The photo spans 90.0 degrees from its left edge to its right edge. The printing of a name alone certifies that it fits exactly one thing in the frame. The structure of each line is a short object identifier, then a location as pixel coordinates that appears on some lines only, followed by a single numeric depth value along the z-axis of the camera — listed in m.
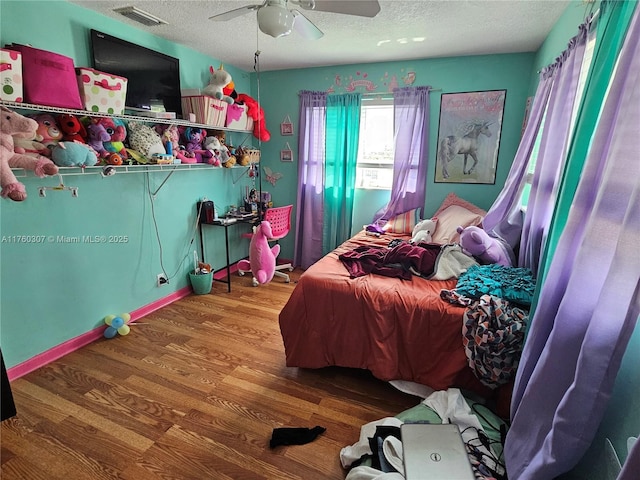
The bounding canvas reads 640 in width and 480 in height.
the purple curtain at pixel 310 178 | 3.82
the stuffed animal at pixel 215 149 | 3.24
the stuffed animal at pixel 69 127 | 2.08
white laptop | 1.33
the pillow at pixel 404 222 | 3.53
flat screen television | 2.35
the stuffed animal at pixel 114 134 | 2.31
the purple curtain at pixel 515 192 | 2.42
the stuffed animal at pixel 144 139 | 2.53
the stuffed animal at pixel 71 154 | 1.99
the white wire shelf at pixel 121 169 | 2.00
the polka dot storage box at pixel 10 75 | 1.69
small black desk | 3.42
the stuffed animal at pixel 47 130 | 1.97
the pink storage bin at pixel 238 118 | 3.38
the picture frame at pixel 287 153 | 4.09
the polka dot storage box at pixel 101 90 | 2.08
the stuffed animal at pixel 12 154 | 1.71
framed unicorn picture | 3.26
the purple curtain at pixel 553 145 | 1.82
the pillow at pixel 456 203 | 3.21
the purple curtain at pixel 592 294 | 0.91
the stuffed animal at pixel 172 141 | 2.78
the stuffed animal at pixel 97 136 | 2.22
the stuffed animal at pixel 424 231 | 3.01
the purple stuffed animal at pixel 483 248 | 2.34
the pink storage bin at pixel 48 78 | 1.82
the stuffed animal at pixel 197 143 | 3.07
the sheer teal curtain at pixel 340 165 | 3.67
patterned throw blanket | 1.62
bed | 1.82
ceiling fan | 1.61
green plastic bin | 3.36
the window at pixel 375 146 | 3.71
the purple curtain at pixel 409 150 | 3.43
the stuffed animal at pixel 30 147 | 1.84
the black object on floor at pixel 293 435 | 1.66
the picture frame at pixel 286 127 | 4.02
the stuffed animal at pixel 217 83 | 3.11
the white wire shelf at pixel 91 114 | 1.77
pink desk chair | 3.50
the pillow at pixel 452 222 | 3.00
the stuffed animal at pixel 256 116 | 3.65
